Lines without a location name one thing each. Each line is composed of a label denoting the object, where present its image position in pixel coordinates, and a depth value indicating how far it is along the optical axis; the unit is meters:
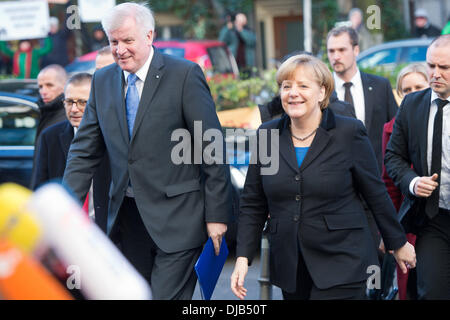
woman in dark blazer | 7.61
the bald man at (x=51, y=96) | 13.76
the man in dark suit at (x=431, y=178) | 8.53
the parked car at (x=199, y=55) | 30.47
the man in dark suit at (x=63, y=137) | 10.43
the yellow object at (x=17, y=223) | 2.73
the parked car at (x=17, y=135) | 16.64
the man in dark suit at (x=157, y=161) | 8.23
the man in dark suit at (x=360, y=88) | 11.73
